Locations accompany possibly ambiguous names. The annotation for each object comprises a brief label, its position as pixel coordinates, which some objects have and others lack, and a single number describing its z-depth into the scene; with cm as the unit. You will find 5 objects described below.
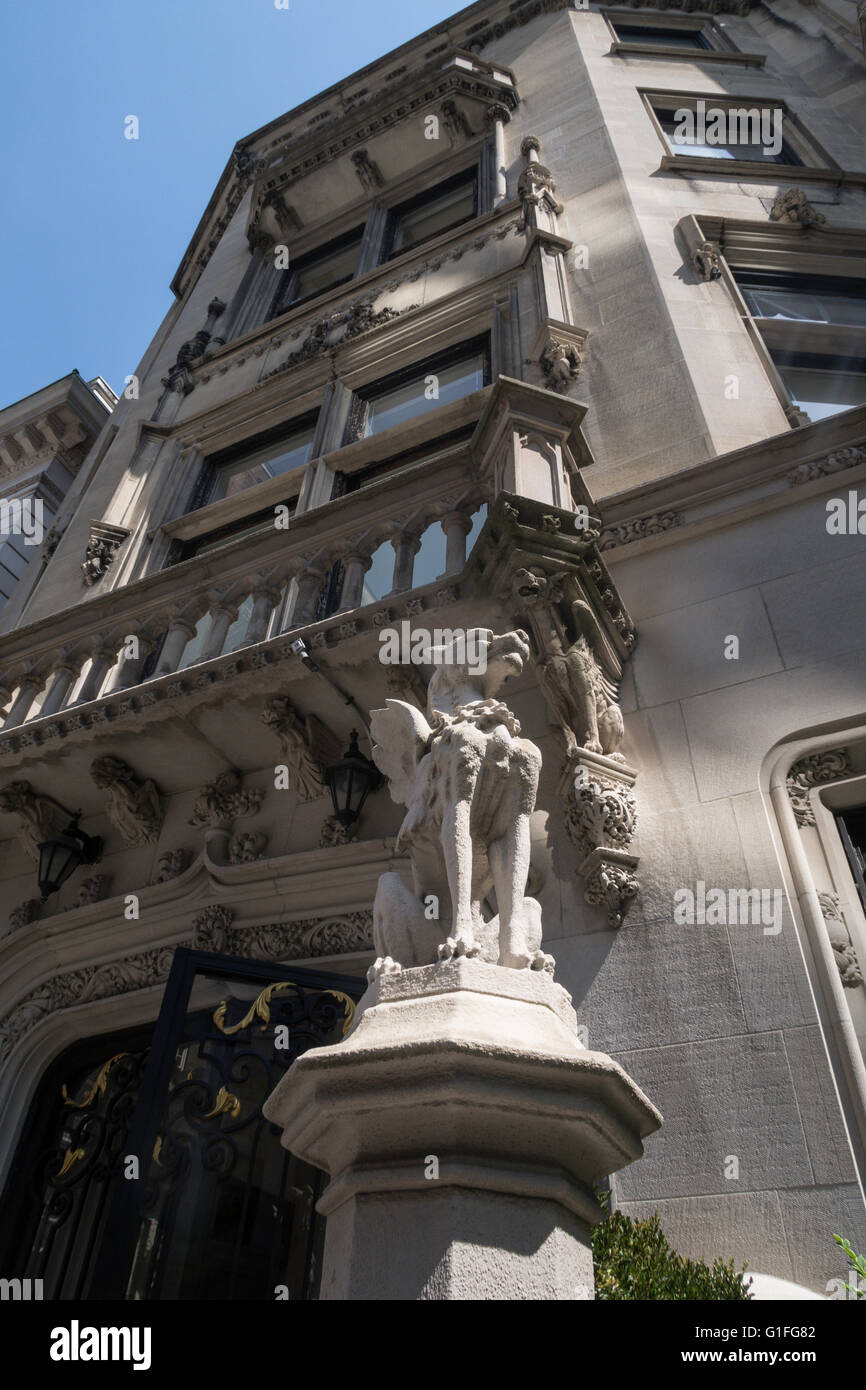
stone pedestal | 256
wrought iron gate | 446
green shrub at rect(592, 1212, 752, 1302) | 297
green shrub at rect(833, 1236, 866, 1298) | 271
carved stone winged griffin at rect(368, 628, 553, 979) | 337
